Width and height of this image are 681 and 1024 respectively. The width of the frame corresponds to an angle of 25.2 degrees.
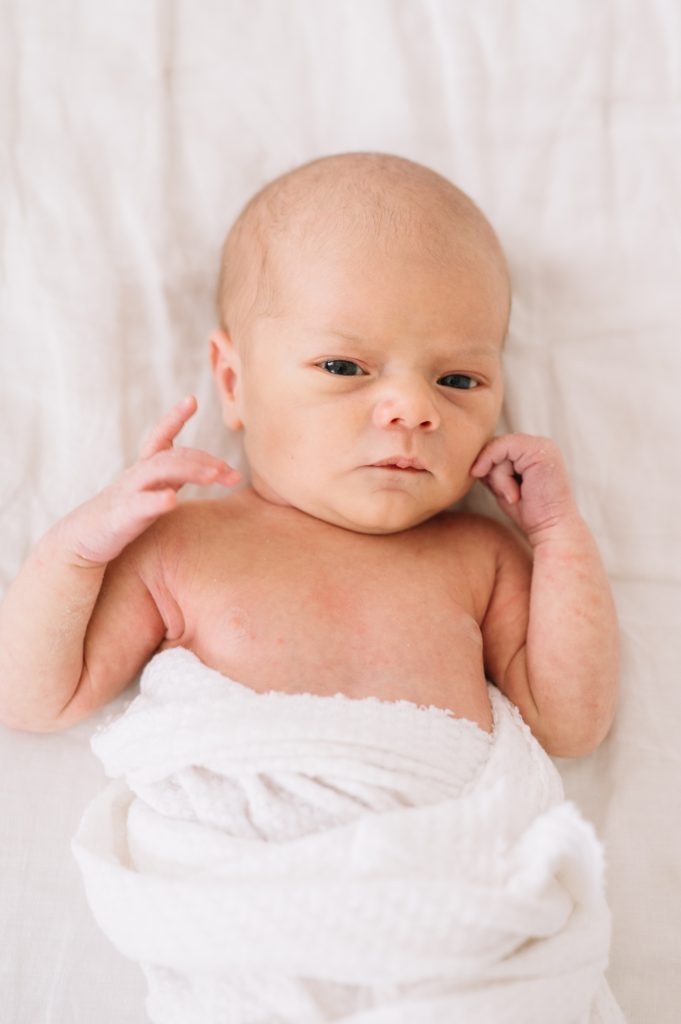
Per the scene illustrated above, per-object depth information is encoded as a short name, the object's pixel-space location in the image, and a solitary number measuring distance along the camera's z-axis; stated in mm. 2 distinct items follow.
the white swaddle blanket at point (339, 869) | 385
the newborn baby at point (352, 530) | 439
